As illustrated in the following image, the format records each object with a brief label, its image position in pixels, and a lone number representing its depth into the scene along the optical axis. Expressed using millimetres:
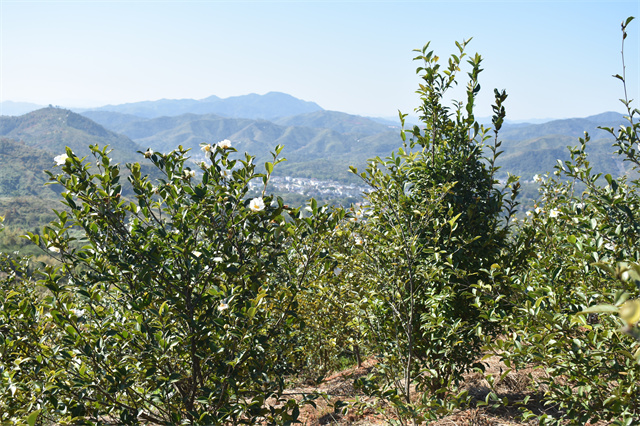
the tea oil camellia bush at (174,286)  2115
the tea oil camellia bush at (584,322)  1801
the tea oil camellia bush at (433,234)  3078
